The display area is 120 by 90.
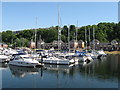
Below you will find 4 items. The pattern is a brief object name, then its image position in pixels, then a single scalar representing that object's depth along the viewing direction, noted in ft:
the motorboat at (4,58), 98.14
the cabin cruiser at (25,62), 78.80
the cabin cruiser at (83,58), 105.58
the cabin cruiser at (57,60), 89.25
